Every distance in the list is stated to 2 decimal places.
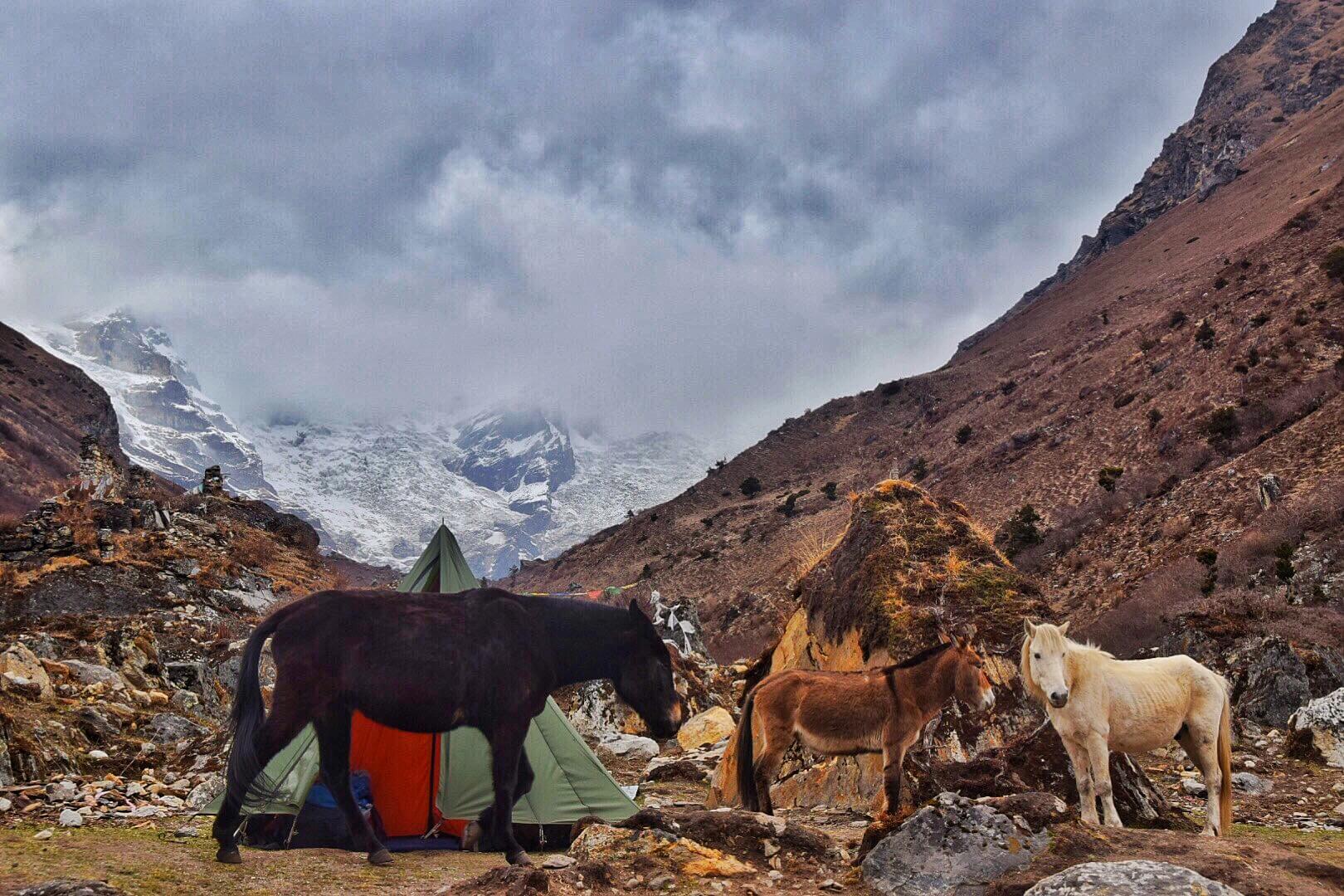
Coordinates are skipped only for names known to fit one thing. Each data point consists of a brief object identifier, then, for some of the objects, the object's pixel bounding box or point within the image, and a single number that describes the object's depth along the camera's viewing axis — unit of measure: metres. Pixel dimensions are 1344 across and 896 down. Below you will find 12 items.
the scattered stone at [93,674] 13.80
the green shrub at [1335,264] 35.50
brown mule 8.33
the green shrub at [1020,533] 34.28
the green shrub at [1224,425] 30.20
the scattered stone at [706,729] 15.73
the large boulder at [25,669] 11.77
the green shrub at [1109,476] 34.09
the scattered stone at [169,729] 12.43
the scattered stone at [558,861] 7.48
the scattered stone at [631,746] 15.70
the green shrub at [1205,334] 41.34
